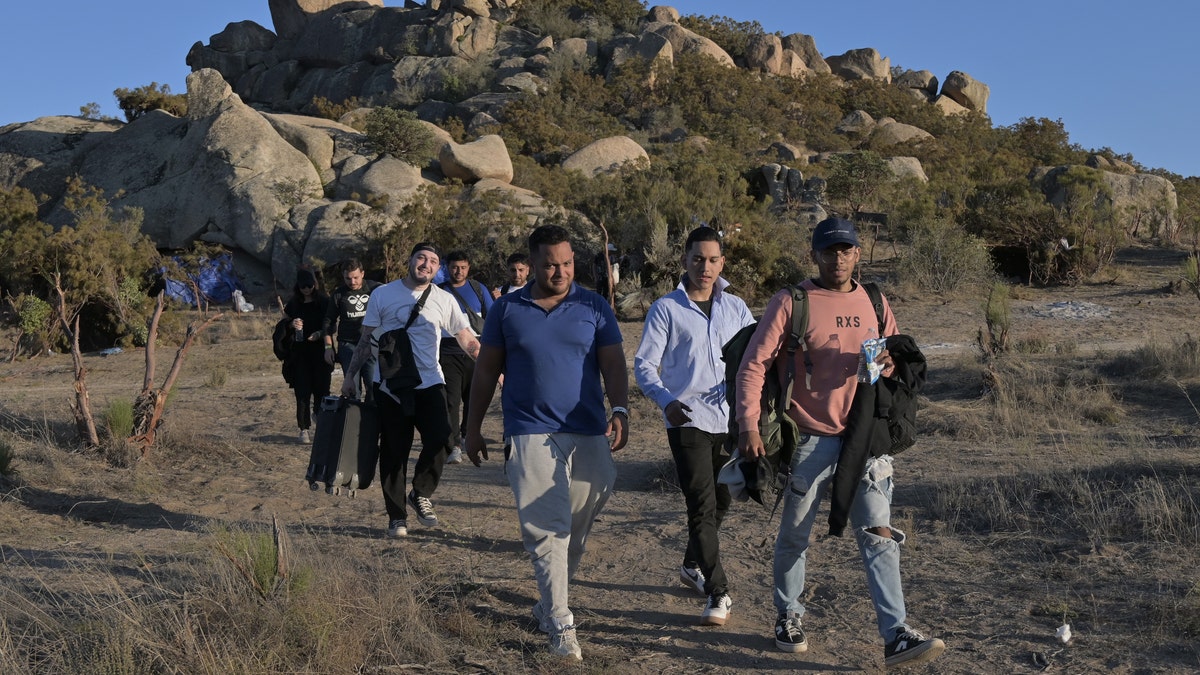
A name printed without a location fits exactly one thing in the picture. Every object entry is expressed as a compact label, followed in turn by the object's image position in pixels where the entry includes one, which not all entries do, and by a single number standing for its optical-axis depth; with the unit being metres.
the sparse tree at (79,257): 18.19
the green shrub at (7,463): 7.62
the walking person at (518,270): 8.21
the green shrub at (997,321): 12.07
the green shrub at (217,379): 13.83
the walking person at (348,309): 8.55
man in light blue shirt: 4.69
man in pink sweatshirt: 4.06
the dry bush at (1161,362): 10.48
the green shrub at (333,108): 37.22
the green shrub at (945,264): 18.91
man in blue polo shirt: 4.31
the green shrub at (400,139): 26.41
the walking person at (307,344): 9.20
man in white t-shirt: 6.27
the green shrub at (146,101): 29.86
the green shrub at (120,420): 8.41
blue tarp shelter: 22.17
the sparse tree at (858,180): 28.36
